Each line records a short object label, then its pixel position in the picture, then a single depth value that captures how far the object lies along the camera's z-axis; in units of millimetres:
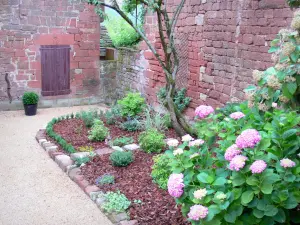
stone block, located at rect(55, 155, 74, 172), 5818
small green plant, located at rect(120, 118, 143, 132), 7479
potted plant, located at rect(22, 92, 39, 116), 9586
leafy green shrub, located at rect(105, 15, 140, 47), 10789
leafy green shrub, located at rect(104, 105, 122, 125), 7969
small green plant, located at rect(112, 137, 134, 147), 6586
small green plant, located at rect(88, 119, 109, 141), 6805
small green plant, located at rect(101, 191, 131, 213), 4252
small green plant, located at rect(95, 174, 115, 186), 4969
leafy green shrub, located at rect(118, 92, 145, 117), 7848
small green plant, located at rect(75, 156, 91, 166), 5707
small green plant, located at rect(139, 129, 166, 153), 6113
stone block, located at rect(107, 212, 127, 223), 4070
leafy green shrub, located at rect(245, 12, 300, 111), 2389
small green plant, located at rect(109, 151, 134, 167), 5477
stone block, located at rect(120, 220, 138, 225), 3930
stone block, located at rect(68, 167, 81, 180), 5438
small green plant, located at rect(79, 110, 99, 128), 7682
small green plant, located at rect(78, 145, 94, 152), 6329
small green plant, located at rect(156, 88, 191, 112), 7741
